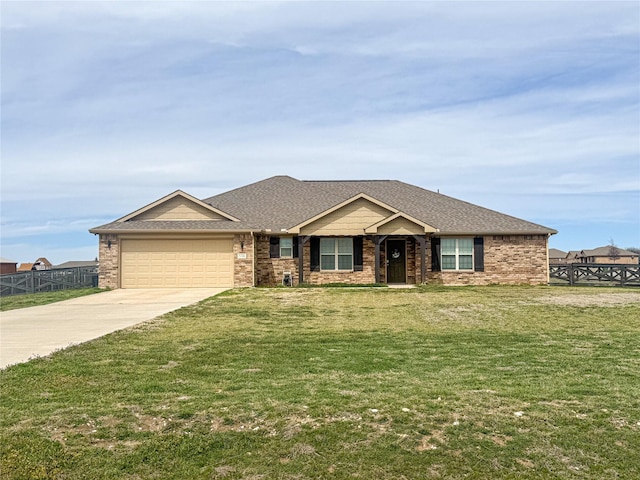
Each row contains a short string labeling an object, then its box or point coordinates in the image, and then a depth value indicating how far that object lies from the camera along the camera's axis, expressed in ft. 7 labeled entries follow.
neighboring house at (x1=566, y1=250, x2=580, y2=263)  176.66
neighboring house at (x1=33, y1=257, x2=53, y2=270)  210.38
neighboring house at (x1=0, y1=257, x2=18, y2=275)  173.47
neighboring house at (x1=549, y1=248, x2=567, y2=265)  190.86
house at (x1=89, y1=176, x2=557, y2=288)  74.49
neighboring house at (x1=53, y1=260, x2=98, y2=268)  228.47
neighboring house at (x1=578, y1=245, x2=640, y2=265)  194.63
